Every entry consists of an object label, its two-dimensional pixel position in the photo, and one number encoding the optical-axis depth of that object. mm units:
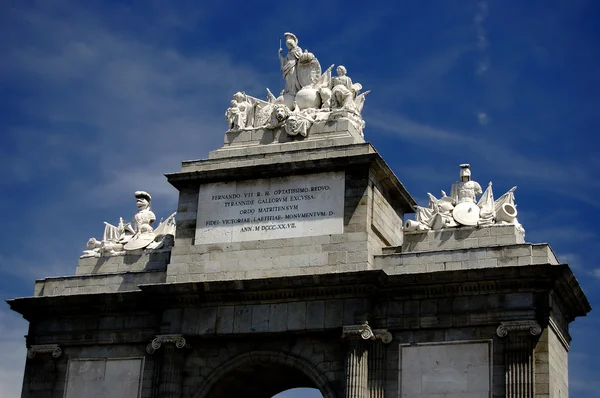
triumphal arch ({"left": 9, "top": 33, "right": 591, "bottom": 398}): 27172
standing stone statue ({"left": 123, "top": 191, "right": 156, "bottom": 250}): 31703
